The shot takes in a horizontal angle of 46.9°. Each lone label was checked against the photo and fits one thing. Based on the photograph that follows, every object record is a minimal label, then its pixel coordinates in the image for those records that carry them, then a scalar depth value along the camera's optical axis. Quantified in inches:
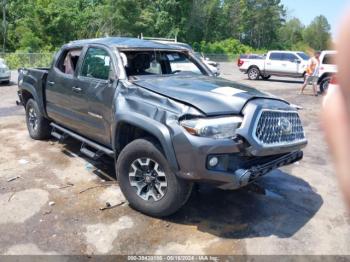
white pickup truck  833.5
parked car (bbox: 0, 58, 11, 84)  655.8
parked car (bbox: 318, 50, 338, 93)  593.1
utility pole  1732.3
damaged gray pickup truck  149.4
